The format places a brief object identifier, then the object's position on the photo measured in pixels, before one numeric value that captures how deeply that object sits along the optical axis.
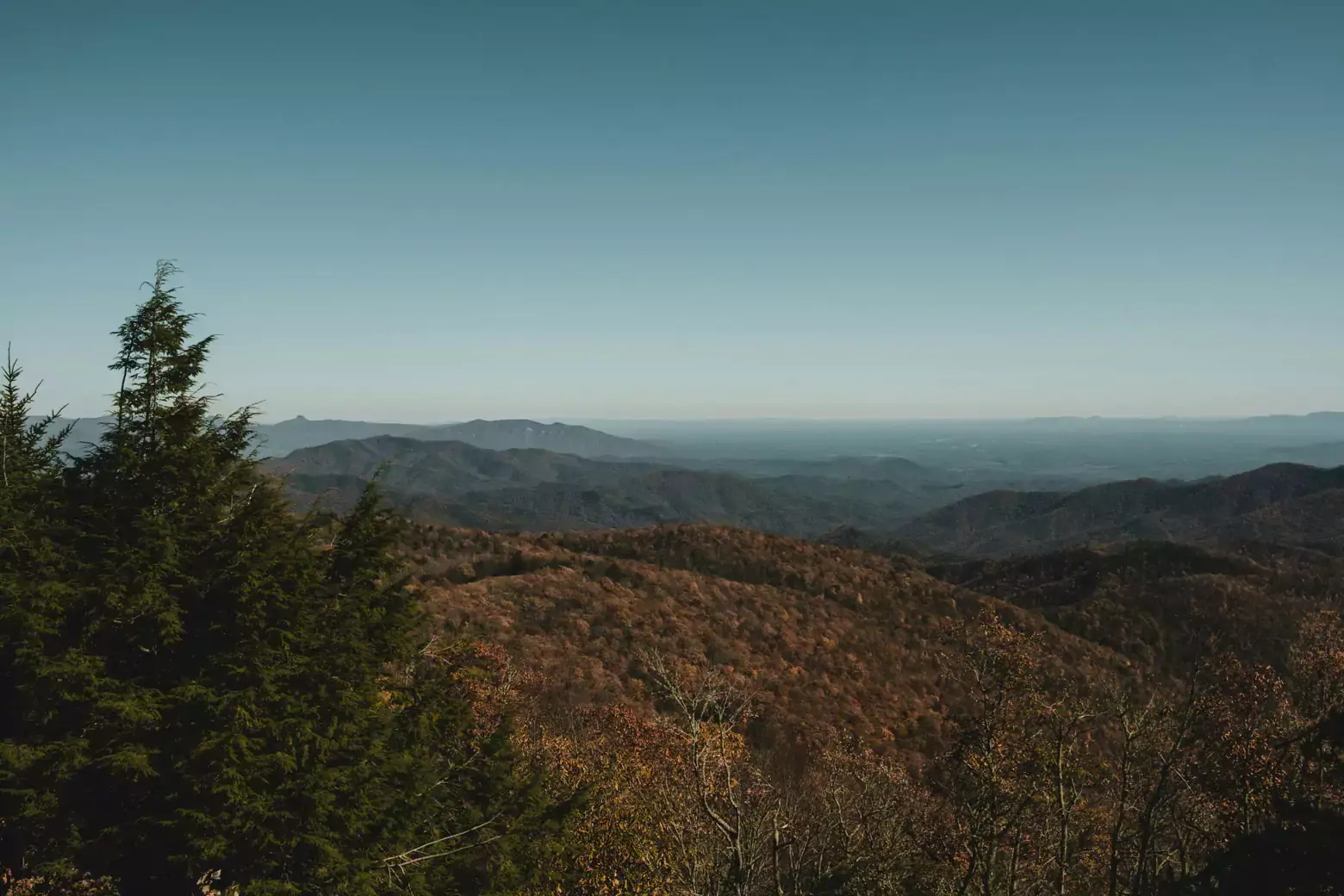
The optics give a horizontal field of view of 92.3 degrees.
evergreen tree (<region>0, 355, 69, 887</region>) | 12.07
